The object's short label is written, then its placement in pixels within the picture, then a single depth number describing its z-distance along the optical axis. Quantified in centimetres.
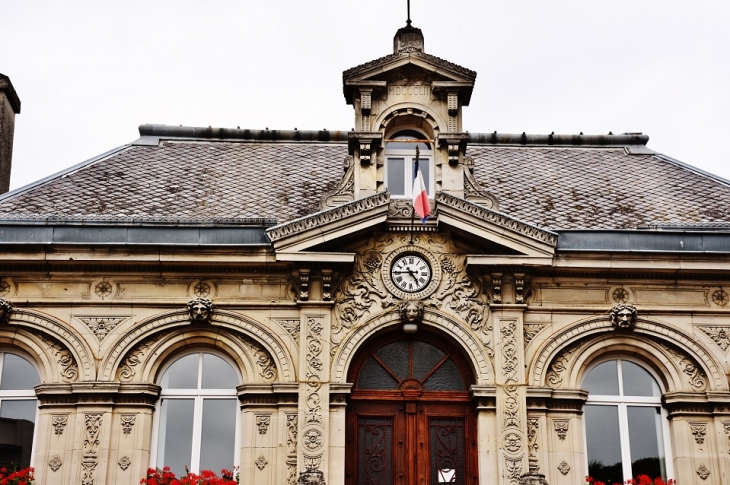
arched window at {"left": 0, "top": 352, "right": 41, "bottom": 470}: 1894
